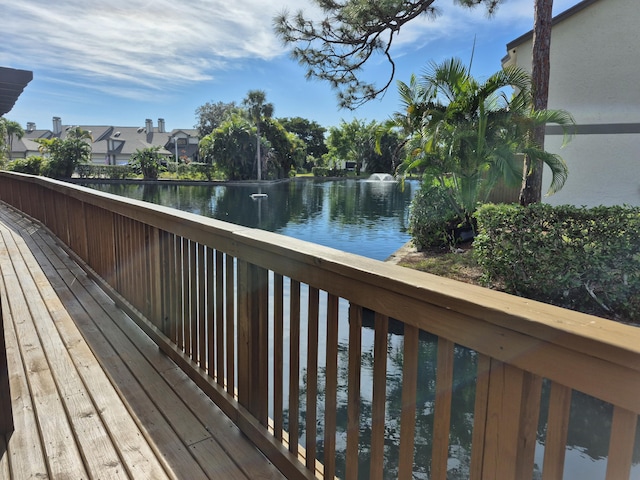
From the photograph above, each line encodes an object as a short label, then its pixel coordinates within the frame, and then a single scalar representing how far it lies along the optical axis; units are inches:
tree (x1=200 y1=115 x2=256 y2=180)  1259.2
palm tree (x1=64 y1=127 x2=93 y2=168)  1217.4
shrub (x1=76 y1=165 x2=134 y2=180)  1274.6
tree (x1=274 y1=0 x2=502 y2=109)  329.7
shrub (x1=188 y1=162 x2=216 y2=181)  1337.4
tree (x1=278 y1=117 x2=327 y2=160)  2071.9
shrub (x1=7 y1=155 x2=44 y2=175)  1174.5
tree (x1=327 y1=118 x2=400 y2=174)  1787.6
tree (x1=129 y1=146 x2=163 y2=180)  1311.5
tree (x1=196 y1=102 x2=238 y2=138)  1935.3
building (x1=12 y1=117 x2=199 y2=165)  1895.9
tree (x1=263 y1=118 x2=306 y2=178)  1376.7
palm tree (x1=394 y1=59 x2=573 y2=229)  278.8
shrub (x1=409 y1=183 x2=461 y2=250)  327.3
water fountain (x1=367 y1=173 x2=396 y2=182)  1498.0
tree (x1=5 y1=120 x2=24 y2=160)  1684.4
